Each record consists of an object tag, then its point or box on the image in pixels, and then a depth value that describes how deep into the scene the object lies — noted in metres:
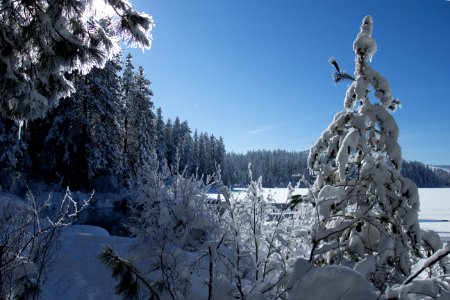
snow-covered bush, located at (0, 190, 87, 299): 4.71
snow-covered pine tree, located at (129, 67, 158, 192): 32.56
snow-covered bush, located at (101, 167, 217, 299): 3.33
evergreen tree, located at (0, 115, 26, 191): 21.09
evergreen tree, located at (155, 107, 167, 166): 48.84
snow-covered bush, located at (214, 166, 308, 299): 2.68
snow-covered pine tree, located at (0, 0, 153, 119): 2.94
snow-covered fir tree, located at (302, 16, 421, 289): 3.45
